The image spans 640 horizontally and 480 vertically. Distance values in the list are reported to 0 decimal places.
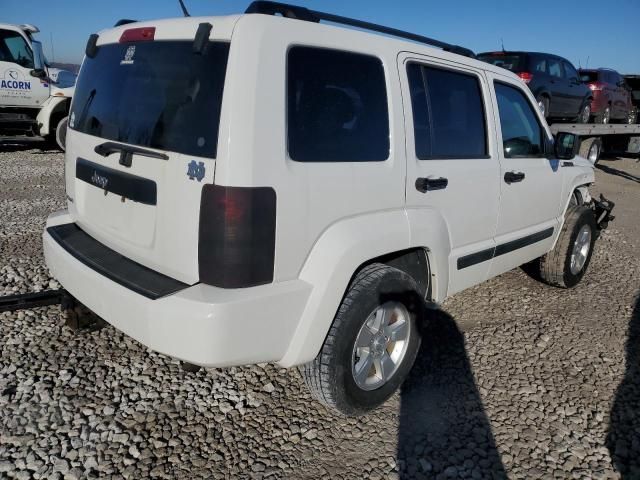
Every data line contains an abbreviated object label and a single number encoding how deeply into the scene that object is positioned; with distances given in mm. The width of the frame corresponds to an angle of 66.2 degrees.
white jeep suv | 1927
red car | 12812
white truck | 10195
